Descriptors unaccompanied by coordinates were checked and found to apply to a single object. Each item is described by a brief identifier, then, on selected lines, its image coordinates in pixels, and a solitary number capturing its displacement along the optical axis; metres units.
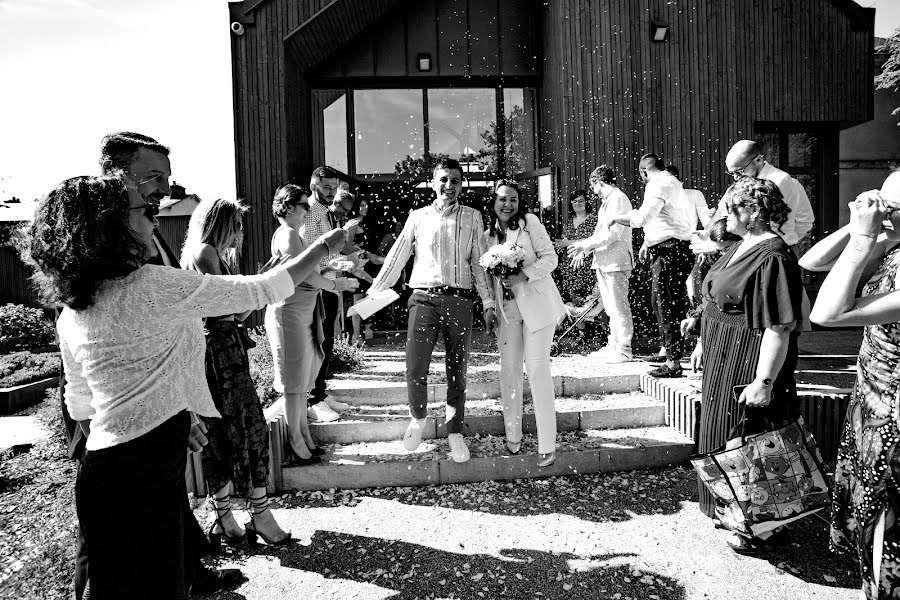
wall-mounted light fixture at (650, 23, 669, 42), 9.41
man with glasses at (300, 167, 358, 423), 5.47
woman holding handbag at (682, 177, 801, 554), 3.18
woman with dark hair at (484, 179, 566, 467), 4.42
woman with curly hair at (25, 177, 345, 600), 1.85
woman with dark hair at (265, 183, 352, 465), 4.20
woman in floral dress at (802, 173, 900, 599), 2.29
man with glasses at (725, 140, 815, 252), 4.82
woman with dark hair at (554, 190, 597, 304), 7.59
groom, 4.52
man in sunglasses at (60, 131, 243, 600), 2.48
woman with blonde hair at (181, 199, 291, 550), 3.43
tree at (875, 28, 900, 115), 12.64
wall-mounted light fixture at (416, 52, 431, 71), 10.09
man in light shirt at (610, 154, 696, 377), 5.82
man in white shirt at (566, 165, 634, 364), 6.40
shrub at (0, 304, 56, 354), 11.47
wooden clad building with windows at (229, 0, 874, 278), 8.79
